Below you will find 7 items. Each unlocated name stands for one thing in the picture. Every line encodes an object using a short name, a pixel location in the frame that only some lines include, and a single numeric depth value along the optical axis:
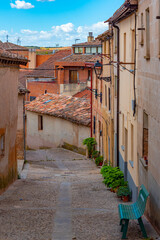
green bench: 8.77
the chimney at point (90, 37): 62.71
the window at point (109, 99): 21.00
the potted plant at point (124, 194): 13.46
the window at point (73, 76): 48.44
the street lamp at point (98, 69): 24.34
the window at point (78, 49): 53.00
